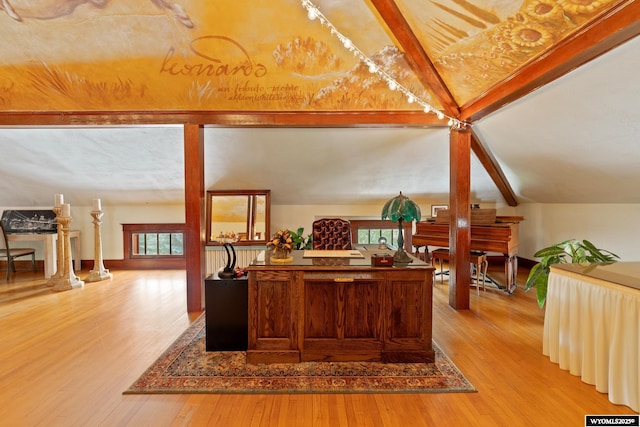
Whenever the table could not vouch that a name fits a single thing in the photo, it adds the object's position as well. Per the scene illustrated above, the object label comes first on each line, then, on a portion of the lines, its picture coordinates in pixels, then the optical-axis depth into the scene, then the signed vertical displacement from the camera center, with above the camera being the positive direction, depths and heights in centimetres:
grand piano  478 -45
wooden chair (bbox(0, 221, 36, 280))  568 -84
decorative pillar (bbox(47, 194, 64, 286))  527 -69
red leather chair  385 -33
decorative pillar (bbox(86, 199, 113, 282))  583 -82
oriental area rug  243 -135
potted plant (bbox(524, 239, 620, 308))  330 -56
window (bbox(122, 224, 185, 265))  675 -74
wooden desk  280 -93
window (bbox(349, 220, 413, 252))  687 -54
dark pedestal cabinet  301 -99
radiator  543 -88
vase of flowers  292 -36
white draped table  209 -87
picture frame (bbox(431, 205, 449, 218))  674 -5
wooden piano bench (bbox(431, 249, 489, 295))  488 -79
